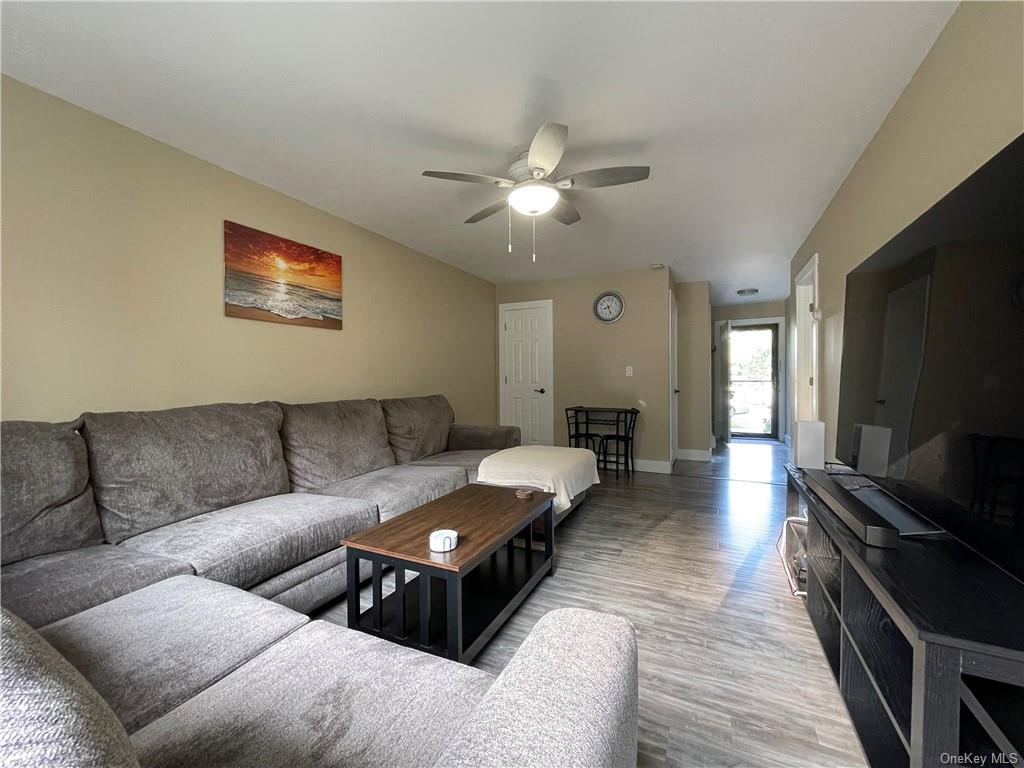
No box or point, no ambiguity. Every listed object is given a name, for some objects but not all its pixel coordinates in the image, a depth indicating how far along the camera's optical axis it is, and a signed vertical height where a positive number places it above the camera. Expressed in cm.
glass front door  689 -12
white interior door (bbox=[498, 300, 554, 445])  527 +3
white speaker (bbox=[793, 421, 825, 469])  238 -42
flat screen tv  90 +3
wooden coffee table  144 -83
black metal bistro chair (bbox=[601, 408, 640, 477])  461 -81
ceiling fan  181 +99
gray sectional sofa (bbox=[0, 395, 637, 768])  53 -64
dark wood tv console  77 -61
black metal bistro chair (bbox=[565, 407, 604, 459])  488 -75
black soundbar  117 -46
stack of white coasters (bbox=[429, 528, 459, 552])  149 -63
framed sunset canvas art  251 +62
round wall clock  487 +80
